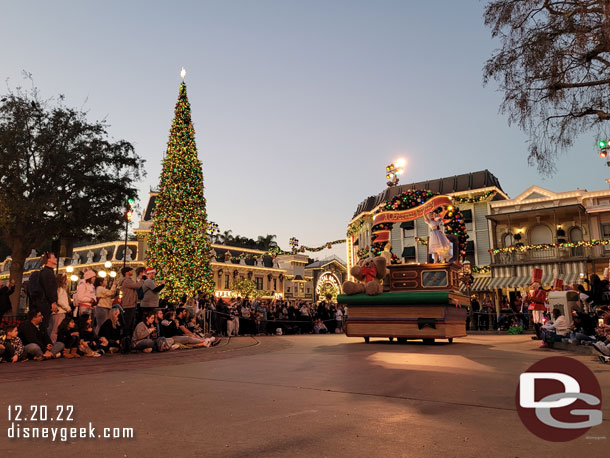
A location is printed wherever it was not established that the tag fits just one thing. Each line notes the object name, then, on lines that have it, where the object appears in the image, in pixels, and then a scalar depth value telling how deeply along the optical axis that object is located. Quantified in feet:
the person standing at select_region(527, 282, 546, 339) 51.78
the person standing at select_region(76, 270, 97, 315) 37.42
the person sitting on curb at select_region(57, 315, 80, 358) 33.81
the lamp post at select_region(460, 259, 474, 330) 59.32
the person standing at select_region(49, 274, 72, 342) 35.29
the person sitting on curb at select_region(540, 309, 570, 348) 39.93
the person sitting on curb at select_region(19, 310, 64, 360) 31.19
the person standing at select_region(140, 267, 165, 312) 40.32
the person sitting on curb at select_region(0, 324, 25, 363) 29.63
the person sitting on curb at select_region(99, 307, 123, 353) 37.04
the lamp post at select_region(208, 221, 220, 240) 92.43
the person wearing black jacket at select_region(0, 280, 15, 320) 33.81
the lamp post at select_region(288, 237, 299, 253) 92.39
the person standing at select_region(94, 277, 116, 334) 38.14
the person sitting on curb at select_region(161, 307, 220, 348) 41.60
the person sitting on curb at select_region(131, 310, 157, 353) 36.63
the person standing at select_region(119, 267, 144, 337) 36.63
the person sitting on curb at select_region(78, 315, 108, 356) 35.06
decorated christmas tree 87.76
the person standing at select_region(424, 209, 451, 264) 45.52
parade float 41.50
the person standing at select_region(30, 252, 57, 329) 33.27
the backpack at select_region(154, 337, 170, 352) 37.47
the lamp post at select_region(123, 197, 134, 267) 68.01
